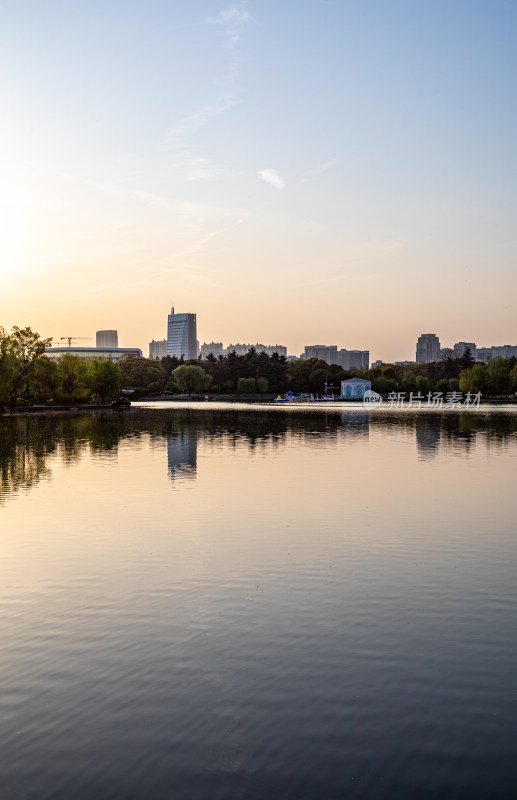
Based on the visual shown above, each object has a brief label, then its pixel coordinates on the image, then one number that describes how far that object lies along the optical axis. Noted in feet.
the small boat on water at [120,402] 355.77
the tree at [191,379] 586.45
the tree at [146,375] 638.94
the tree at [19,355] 285.23
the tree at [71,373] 358.23
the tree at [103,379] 362.33
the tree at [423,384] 619.26
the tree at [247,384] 601.21
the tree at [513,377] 510.95
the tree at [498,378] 519.19
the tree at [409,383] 635.66
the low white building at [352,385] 630.74
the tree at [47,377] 338.95
